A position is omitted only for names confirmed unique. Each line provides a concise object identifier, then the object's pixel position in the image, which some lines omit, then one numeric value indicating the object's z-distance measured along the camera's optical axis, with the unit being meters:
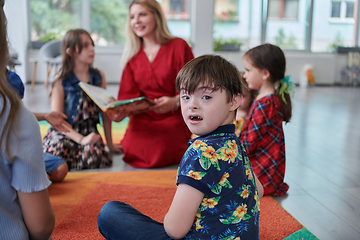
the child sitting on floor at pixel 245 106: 2.24
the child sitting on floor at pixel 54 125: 1.09
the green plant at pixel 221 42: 7.46
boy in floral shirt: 0.82
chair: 5.73
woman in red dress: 2.29
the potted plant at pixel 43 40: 6.73
